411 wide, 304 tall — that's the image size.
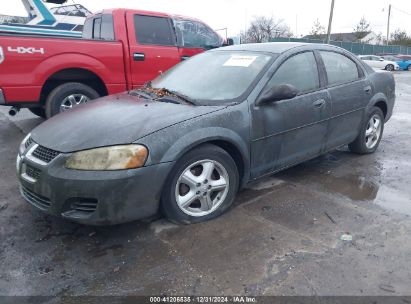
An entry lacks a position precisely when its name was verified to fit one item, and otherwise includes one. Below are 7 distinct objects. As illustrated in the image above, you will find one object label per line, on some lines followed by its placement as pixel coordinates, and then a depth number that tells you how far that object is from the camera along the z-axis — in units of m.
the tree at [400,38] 60.07
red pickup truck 5.28
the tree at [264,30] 51.41
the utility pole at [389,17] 55.56
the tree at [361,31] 54.69
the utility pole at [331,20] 26.82
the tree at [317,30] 52.19
